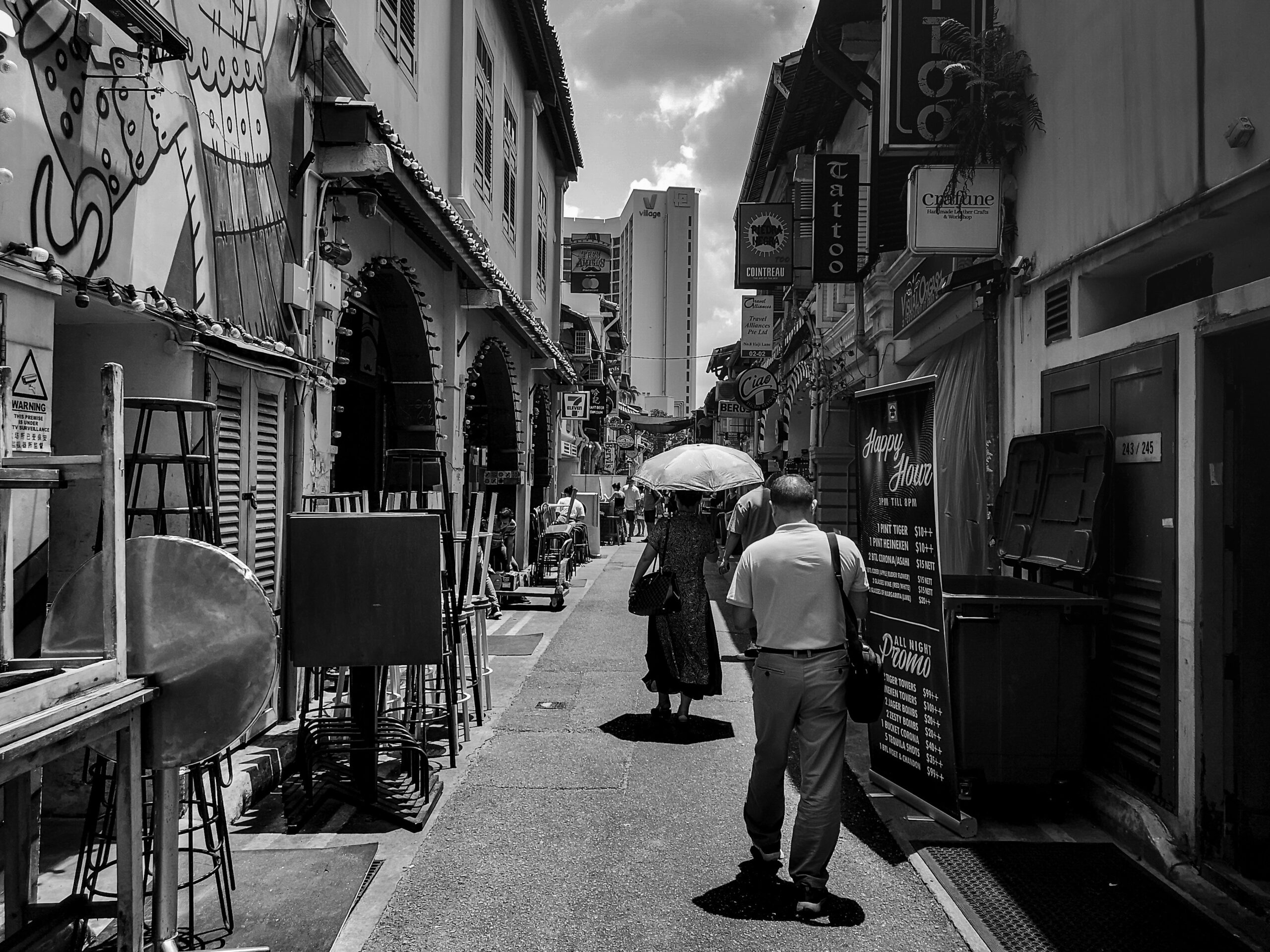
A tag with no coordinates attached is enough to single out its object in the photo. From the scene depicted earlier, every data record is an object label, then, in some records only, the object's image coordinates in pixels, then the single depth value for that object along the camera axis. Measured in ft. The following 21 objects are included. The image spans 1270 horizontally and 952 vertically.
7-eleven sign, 123.34
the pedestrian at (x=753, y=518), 34.47
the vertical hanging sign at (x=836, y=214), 42.06
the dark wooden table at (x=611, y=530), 102.01
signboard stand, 17.24
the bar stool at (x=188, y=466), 13.17
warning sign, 14.37
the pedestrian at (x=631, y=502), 113.29
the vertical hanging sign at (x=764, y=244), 60.59
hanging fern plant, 23.52
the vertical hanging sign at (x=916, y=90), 26.00
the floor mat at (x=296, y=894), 13.21
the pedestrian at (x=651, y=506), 72.02
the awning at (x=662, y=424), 244.83
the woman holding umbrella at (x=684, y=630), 24.75
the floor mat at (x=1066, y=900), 13.12
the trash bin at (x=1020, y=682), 17.65
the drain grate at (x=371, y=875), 14.76
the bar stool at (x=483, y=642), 24.77
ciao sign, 84.84
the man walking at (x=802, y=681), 14.32
